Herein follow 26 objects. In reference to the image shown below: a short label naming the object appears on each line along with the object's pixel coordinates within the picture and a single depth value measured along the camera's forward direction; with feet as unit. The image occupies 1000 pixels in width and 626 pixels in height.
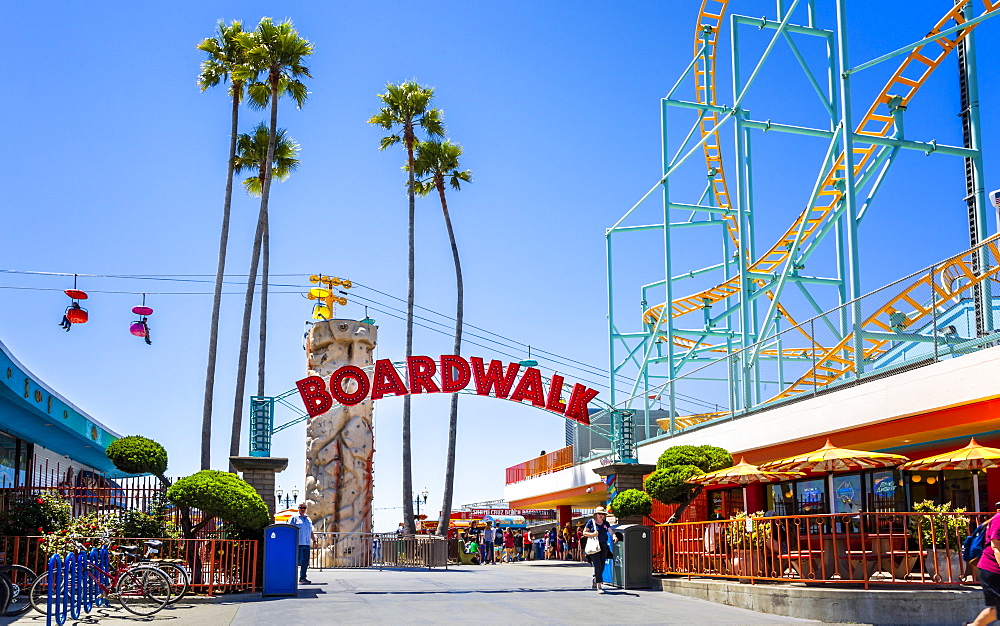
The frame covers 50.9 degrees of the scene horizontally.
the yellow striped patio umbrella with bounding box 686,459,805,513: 57.62
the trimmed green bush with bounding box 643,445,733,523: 63.93
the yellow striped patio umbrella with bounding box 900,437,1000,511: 47.29
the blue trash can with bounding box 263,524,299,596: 55.98
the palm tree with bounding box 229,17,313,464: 104.32
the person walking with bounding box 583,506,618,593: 59.16
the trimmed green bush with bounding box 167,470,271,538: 57.06
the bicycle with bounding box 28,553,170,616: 46.88
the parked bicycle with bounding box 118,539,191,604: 50.11
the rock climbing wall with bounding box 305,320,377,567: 104.37
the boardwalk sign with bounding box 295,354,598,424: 76.54
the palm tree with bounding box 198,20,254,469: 109.09
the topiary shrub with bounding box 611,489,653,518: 67.05
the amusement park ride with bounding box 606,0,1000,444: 54.34
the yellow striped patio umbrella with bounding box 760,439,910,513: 53.06
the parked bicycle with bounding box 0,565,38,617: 46.06
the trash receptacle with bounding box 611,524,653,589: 61.62
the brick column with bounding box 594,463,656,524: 73.51
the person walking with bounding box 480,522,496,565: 119.65
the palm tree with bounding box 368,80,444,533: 130.93
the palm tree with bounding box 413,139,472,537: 132.16
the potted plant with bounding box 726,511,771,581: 51.34
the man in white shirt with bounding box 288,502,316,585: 65.77
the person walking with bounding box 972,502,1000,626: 32.49
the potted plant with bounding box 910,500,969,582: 44.60
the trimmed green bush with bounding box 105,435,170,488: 60.13
